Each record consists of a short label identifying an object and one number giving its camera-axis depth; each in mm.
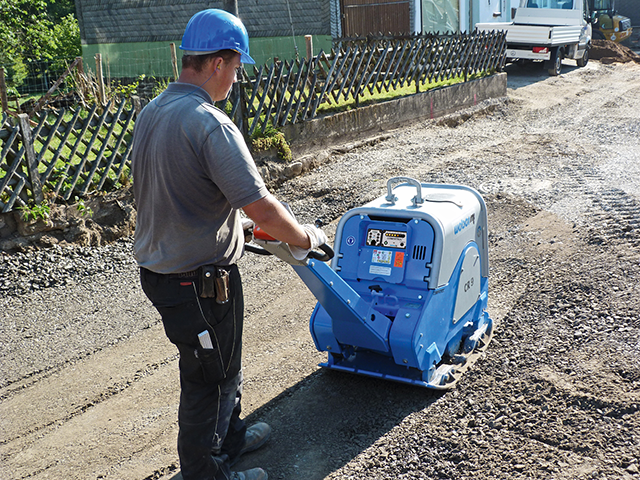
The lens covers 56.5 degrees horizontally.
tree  19734
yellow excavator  24891
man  2279
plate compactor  3299
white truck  16578
